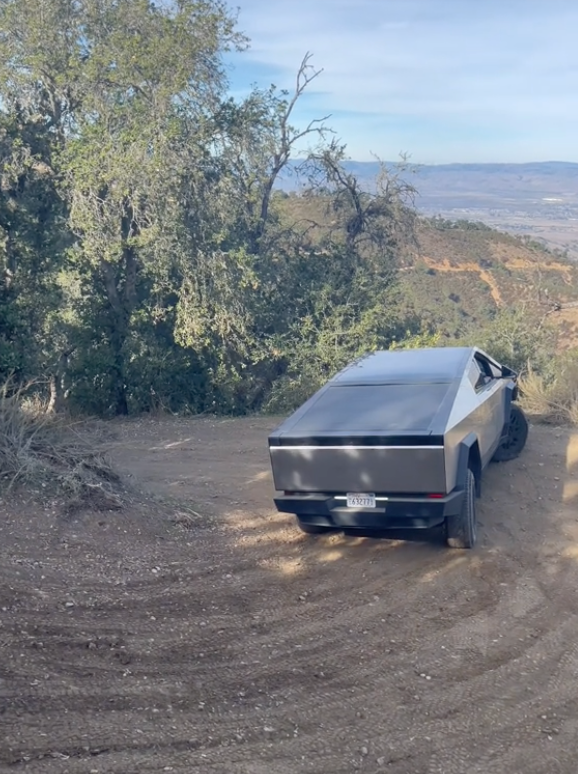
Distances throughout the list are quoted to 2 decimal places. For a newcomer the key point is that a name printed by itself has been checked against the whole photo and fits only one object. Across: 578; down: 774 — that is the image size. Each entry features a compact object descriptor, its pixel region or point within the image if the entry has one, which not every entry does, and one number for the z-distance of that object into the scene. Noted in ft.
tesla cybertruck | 19.65
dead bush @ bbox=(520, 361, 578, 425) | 37.63
